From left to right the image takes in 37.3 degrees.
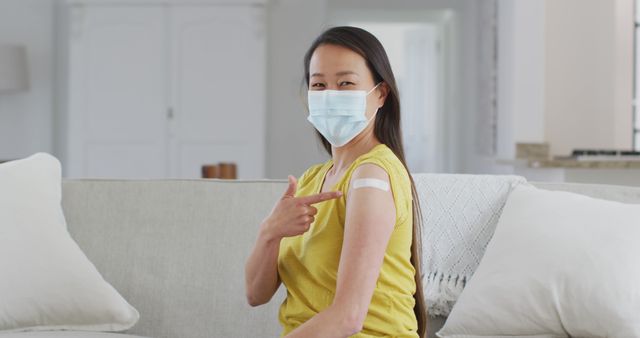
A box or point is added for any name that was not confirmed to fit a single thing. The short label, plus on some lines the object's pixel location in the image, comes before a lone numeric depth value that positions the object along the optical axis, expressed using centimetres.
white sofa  231
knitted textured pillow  229
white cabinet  718
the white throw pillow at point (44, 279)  217
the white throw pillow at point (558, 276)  199
